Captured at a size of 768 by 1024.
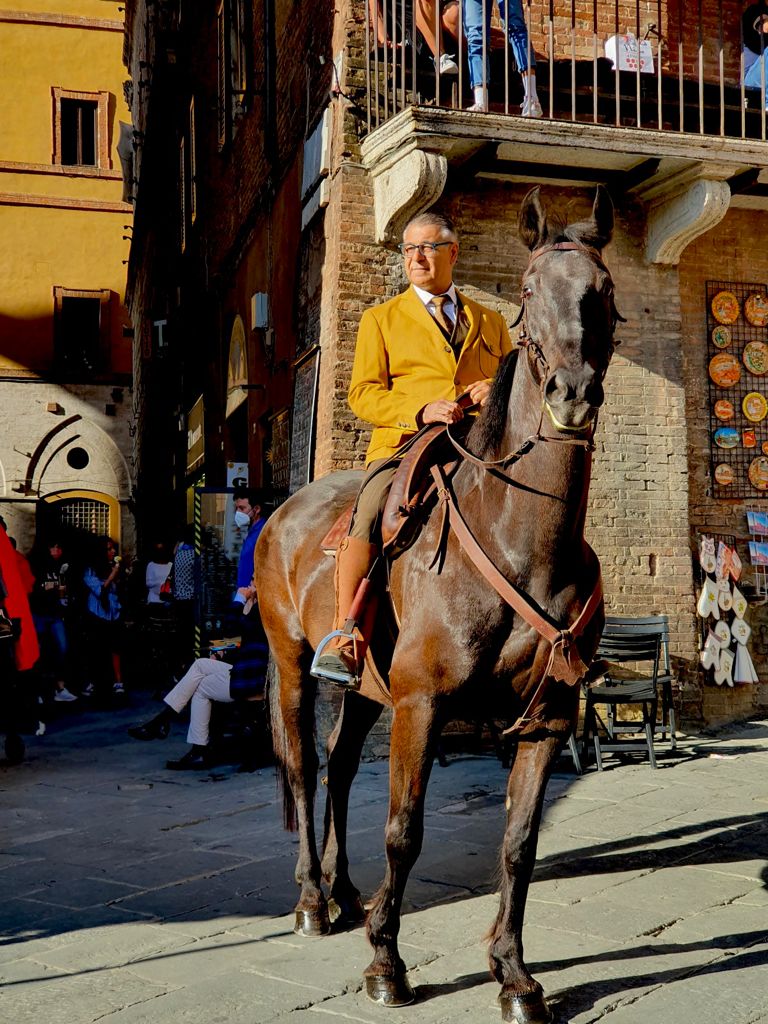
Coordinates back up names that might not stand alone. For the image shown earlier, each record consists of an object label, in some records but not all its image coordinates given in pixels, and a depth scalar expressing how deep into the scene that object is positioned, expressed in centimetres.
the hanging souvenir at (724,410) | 1097
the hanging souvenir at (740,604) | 1076
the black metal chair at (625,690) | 890
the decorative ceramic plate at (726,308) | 1101
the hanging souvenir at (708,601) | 1056
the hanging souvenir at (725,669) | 1062
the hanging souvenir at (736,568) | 1081
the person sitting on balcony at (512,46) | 969
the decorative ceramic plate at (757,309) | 1111
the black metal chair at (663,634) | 971
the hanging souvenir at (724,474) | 1091
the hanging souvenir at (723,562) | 1076
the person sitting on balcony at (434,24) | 998
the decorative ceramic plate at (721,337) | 1098
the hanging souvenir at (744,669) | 1068
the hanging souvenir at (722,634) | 1066
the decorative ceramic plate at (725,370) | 1099
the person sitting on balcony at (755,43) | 1097
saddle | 450
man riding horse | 507
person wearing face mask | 1046
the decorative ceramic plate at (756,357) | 1109
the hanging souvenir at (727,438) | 1096
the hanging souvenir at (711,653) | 1057
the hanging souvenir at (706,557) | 1067
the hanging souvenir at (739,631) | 1075
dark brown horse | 392
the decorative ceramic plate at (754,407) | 1106
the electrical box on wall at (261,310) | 1312
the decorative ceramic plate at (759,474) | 1102
